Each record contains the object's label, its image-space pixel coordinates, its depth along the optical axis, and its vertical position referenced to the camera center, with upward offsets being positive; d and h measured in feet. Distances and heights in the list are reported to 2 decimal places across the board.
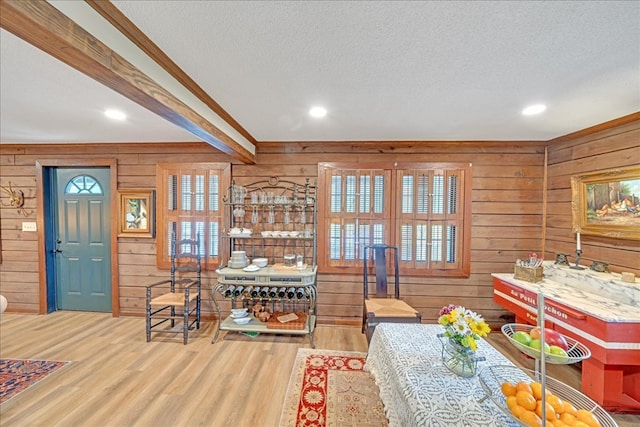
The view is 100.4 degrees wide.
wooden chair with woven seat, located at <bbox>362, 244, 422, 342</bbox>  8.65 -3.52
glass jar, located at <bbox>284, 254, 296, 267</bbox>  10.50 -2.16
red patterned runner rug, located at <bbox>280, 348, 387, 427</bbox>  6.26 -4.99
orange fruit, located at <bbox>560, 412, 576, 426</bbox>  3.35 -2.68
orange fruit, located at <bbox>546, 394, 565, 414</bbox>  3.51 -2.63
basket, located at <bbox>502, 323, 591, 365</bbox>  3.34 -1.94
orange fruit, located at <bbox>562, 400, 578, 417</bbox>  3.47 -2.66
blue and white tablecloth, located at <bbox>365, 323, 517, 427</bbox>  4.01 -3.14
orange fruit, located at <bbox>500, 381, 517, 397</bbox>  3.85 -2.67
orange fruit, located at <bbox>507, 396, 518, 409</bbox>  3.66 -2.70
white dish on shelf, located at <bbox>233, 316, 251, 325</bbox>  10.23 -4.42
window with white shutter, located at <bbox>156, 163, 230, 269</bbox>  11.37 +0.08
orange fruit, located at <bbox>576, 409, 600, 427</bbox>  3.29 -2.65
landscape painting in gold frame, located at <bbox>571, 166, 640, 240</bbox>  7.46 +0.12
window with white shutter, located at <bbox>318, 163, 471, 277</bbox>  10.80 -0.32
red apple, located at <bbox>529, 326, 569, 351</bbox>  3.65 -1.82
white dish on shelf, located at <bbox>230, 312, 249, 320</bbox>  10.35 -4.27
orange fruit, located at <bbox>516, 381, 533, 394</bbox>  3.72 -2.55
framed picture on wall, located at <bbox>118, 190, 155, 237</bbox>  11.59 -0.32
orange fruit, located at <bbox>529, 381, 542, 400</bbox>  3.71 -2.58
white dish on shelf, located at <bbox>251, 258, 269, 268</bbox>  10.32 -2.17
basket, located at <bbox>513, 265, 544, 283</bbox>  8.88 -2.27
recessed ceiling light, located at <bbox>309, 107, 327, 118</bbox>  7.54 +2.74
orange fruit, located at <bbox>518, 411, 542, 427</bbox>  3.32 -2.69
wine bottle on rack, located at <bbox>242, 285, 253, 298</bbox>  10.31 -3.35
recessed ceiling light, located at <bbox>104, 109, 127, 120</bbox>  7.82 +2.77
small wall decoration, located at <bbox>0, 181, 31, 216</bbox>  11.95 +0.29
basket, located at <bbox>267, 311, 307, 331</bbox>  9.90 -4.41
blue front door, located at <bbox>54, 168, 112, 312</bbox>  12.03 -1.54
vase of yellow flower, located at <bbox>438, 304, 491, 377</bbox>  4.88 -2.46
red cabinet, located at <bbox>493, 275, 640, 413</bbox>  5.99 -3.33
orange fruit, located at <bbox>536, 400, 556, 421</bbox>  3.39 -2.64
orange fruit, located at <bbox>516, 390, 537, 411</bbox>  3.51 -2.59
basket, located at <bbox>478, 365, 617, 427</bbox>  3.60 -2.95
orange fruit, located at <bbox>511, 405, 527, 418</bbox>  3.52 -2.72
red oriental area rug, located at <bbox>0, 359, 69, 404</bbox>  7.16 -4.92
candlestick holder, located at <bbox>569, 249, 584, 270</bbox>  8.46 -1.70
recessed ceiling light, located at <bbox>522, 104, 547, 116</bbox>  7.19 +2.71
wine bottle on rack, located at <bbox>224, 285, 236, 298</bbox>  10.21 -3.28
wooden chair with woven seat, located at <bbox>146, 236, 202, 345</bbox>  10.24 -3.52
